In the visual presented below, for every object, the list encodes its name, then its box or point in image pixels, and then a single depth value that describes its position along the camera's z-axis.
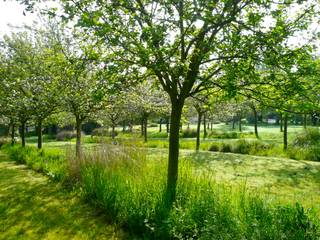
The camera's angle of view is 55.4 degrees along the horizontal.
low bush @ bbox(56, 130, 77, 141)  29.48
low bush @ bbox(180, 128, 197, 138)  31.58
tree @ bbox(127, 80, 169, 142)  21.12
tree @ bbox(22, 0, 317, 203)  3.47
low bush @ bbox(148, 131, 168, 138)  30.53
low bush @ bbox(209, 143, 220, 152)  17.16
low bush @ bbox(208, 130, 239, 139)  27.37
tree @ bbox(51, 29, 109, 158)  9.52
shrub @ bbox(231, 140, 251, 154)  16.06
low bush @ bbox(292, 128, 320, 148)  15.30
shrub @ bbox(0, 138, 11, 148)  22.95
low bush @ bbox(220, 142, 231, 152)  16.67
